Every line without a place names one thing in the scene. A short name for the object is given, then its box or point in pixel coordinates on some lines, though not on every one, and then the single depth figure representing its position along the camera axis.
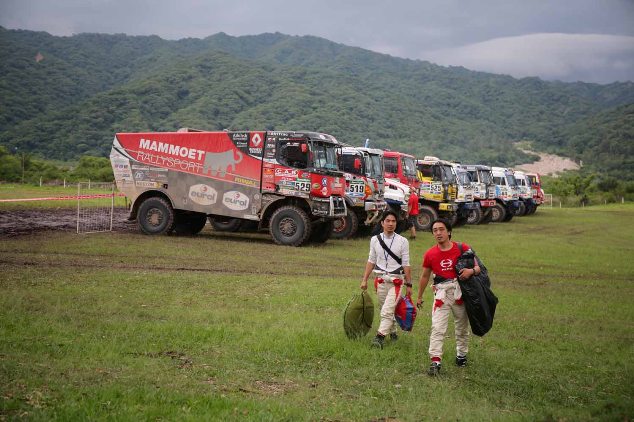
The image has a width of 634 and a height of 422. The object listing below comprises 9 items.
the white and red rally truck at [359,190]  21.05
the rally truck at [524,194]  39.31
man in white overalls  7.95
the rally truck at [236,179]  18.14
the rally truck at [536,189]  42.28
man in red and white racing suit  7.23
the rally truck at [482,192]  31.70
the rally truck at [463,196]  29.14
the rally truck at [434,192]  26.83
